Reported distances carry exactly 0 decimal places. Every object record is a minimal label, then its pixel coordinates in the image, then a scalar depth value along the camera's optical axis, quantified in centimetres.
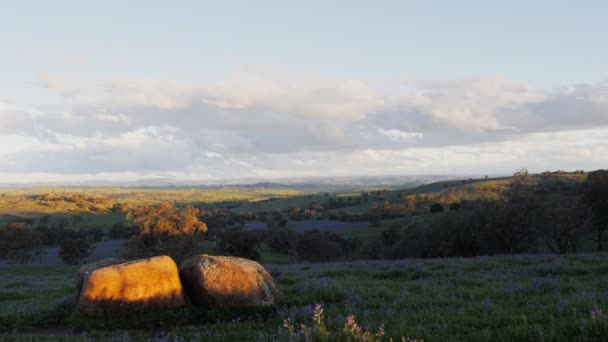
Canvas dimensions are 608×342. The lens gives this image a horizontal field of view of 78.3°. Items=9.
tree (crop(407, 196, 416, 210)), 11591
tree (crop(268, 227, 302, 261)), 7281
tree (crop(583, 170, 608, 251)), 3553
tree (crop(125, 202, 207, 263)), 4350
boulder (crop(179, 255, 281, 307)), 965
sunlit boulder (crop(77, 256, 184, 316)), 927
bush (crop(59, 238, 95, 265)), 6631
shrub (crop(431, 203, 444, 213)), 9442
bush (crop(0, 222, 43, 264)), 7125
